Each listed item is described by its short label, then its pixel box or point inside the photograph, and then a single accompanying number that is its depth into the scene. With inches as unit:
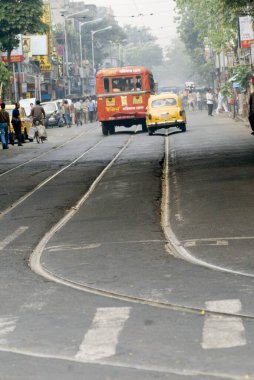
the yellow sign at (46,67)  4105.8
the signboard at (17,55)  2986.2
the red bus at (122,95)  2048.6
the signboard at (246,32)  2285.9
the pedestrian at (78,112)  3005.4
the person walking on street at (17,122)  1814.6
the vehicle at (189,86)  5250.5
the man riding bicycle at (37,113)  1836.9
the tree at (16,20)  2546.8
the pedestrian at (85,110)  3220.7
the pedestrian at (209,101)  2942.9
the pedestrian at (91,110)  3250.5
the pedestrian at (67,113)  2854.3
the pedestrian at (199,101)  4328.2
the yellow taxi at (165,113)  1857.8
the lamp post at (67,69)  4830.7
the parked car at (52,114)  2893.7
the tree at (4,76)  2444.6
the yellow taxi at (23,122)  1956.2
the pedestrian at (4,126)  1710.0
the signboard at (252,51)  2095.0
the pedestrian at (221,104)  3088.6
